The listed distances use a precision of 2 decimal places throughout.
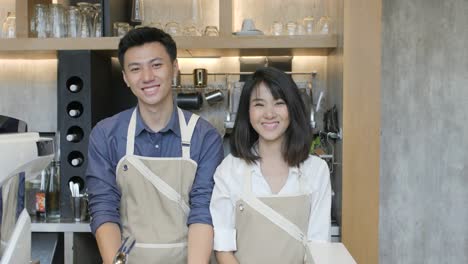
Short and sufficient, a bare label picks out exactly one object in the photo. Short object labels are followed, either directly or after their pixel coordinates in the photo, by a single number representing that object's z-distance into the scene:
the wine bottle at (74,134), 2.87
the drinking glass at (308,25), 2.93
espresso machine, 0.84
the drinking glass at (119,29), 2.97
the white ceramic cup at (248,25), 2.91
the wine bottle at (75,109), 2.88
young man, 1.70
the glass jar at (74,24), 2.96
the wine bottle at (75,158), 2.88
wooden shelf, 2.84
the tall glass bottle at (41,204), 2.87
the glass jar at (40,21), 2.98
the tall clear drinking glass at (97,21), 2.96
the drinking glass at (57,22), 2.96
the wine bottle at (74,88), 2.87
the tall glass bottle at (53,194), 2.93
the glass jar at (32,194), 2.90
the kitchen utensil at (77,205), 2.81
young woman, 1.54
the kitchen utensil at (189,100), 3.18
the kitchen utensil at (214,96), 3.21
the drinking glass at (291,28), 2.93
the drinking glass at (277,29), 2.95
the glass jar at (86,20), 2.96
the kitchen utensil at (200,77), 3.17
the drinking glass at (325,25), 2.92
